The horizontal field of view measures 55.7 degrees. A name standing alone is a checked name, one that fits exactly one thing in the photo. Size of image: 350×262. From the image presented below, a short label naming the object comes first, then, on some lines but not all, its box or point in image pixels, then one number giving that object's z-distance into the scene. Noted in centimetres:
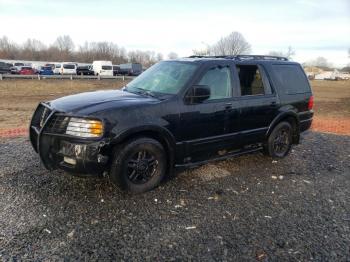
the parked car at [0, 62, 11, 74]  3977
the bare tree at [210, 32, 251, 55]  7750
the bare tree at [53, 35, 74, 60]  10088
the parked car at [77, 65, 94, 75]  4578
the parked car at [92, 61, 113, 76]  4841
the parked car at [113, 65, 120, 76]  4971
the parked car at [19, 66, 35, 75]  4199
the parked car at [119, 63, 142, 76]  5022
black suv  406
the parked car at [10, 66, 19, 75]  4206
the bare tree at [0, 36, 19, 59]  9438
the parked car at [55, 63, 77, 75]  4559
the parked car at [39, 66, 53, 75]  4449
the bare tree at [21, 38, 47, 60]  9808
